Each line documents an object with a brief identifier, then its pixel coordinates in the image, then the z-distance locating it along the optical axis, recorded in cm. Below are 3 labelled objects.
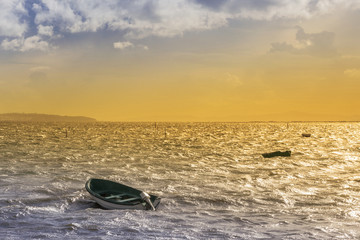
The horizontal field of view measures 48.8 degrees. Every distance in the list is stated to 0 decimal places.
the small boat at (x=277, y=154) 4612
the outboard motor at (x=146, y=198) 1925
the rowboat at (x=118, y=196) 1953
